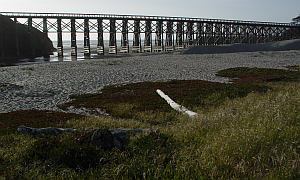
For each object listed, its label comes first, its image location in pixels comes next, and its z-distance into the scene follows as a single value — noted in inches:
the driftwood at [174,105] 340.0
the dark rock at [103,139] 201.5
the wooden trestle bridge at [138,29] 1919.3
